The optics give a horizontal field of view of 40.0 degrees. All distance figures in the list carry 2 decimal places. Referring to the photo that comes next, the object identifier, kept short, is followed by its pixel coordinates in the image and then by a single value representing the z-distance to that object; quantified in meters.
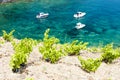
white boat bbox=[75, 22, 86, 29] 36.21
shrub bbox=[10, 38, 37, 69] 11.02
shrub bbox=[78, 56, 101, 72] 11.94
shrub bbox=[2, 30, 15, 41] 17.76
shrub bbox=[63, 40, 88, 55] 14.26
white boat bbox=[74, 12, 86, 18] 41.35
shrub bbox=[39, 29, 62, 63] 12.40
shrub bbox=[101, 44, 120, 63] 13.58
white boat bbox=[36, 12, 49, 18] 41.90
